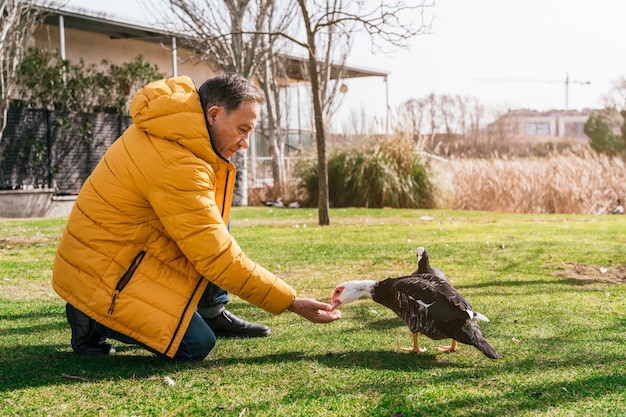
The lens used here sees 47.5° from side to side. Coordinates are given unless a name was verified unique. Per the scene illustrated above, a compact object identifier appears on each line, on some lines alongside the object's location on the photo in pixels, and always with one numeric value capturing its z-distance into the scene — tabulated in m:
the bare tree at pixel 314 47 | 9.35
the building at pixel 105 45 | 15.11
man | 3.10
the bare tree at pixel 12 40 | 12.41
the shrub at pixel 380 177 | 14.67
